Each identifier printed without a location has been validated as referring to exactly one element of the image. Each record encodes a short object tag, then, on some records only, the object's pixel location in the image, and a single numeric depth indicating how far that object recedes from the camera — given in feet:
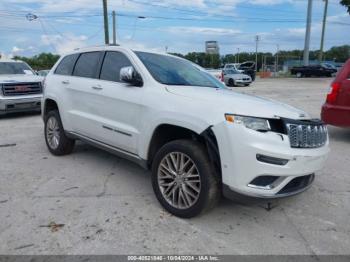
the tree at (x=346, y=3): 95.47
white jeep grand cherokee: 9.95
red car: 21.17
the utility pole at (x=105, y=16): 82.12
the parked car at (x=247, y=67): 107.81
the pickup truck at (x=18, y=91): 32.68
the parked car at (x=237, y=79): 86.33
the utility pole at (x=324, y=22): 159.35
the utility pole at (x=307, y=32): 133.52
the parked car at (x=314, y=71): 130.93
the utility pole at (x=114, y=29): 126.91
